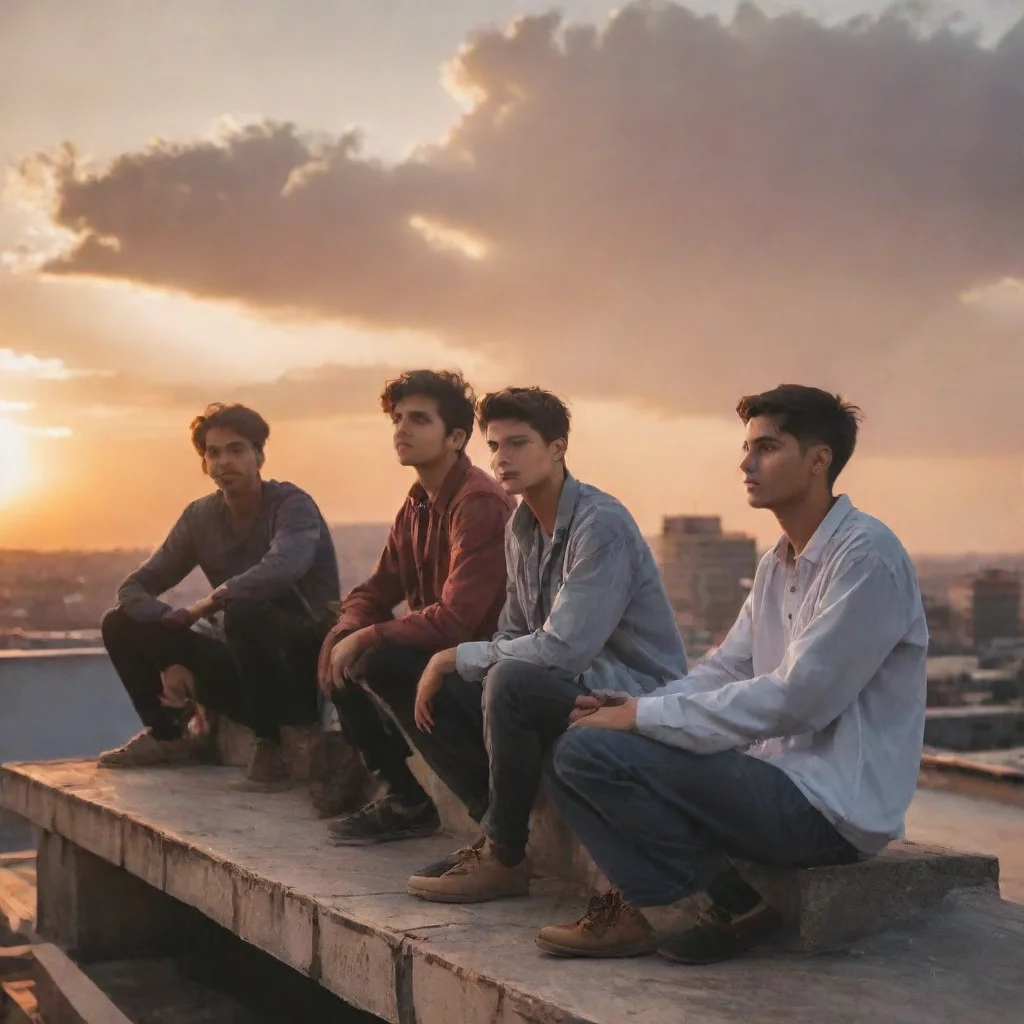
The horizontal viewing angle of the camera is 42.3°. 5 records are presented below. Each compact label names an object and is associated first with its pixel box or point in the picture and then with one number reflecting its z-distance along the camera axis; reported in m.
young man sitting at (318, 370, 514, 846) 3.77
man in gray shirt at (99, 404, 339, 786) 4.82
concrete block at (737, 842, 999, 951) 2.72
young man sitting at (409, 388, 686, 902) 3.07
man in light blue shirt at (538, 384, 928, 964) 2.60
